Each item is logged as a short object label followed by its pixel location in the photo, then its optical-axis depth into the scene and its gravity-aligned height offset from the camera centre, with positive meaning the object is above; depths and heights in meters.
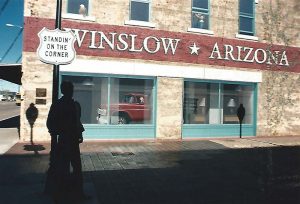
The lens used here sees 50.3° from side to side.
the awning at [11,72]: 14.15 +1.76
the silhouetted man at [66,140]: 5.96 -0.59
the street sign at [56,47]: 6.20 +1.21
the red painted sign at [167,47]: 12.67 +2.77
